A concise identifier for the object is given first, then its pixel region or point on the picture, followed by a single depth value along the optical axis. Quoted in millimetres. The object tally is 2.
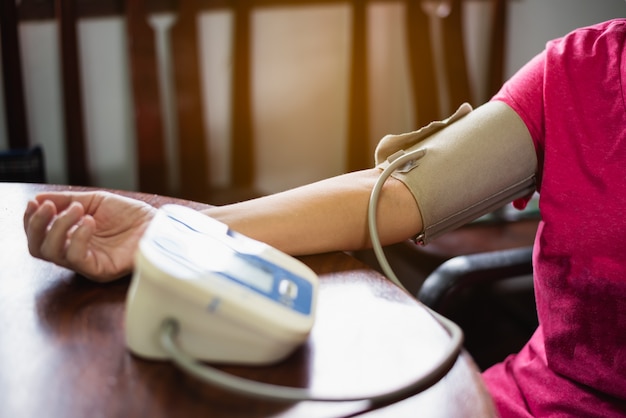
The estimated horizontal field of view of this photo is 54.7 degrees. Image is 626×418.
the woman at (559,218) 688
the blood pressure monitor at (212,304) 436
